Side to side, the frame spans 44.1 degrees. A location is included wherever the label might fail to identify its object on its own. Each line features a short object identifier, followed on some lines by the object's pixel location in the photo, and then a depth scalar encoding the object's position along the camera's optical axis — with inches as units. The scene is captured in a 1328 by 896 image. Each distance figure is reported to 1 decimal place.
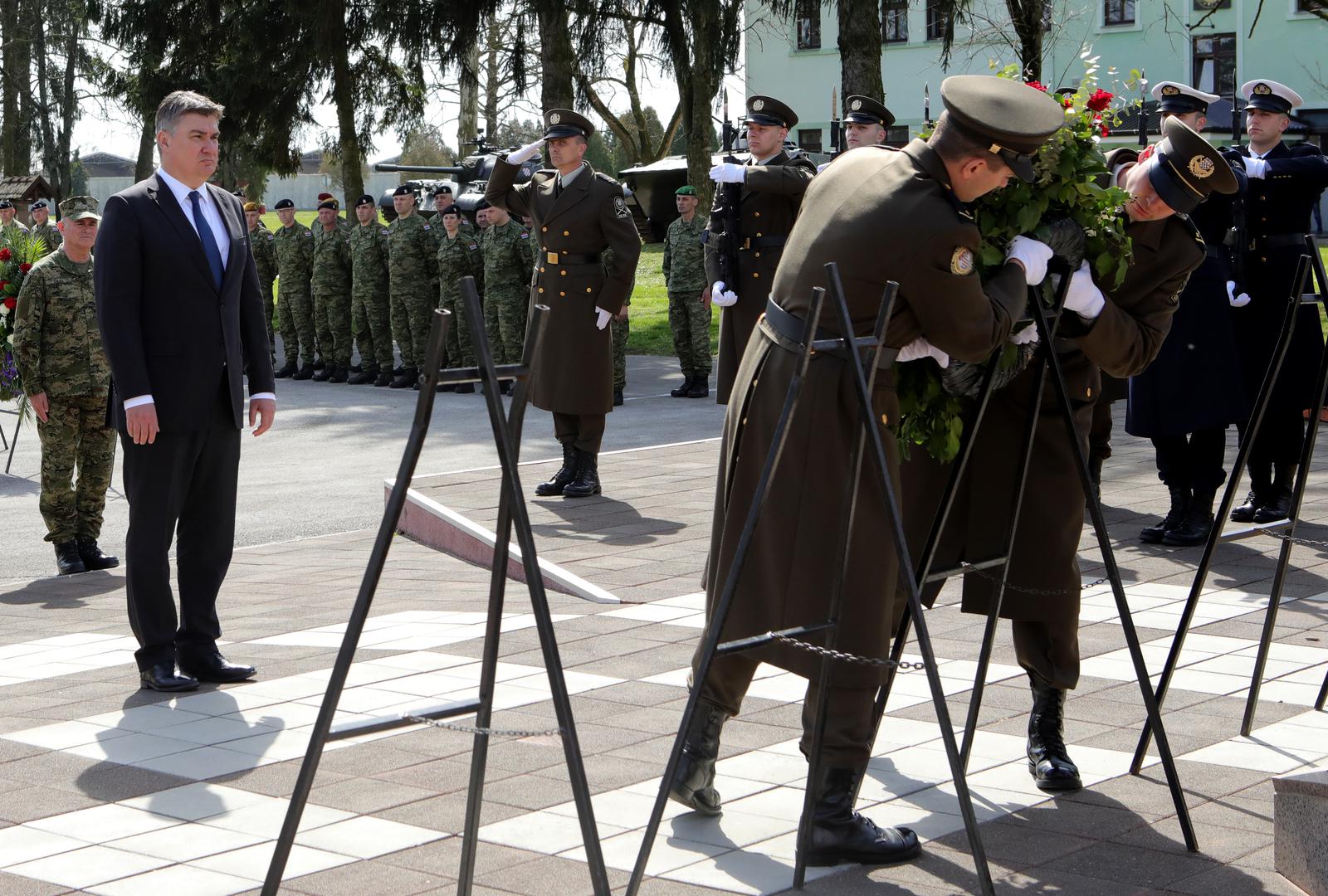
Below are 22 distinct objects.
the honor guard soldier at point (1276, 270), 347.6
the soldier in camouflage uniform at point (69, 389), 346.3
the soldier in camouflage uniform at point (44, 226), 828.0
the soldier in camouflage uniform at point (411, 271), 717.9
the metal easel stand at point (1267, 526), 185.5
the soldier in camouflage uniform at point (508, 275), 650.2
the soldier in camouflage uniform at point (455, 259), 690.8
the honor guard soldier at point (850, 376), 152.8
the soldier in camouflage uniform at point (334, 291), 771.4
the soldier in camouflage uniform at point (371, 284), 742.5
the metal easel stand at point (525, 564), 125.3
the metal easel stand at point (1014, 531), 161.9
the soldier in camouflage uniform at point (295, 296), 802.8
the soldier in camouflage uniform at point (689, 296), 644.7
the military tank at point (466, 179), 1082.7
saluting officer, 399.2
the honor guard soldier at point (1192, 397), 329.1
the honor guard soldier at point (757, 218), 396.8
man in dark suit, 231.8
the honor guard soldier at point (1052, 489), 178.1
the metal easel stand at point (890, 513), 136.8
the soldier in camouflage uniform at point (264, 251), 837.8
